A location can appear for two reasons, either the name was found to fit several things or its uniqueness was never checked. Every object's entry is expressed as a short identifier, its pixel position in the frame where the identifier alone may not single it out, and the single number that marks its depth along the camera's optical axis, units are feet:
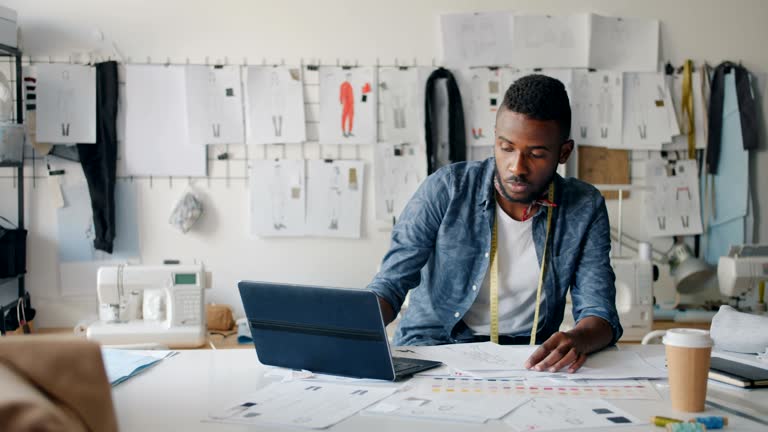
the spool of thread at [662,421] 3.83
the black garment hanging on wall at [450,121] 11.71
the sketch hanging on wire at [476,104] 11.93
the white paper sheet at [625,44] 12.07
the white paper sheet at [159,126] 11.41
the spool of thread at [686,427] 3.67
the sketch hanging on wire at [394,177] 11.82
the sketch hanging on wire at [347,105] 11.72
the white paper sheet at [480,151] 11.99
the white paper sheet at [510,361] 4.81
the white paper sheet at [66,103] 11.22
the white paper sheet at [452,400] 4.00
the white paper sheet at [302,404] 3.90
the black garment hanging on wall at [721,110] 12.09
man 6.17
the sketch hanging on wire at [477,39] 11.84
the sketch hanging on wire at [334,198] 11.75
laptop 4.51
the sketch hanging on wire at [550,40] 11.94
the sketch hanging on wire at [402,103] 11.76
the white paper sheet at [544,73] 11.96
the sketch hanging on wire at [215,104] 11.53
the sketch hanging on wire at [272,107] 11.64
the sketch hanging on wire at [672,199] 12.19
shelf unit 10.75
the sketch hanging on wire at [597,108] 12.10
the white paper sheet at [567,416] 3.84
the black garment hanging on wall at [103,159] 11.18
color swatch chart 4.39
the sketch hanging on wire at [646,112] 12.19
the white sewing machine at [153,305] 8.70
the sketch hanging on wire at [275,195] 11.64
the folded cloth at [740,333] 5.45
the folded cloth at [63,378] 2.52
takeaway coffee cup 4.06
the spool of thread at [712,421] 3.84
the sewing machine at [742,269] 9.77
